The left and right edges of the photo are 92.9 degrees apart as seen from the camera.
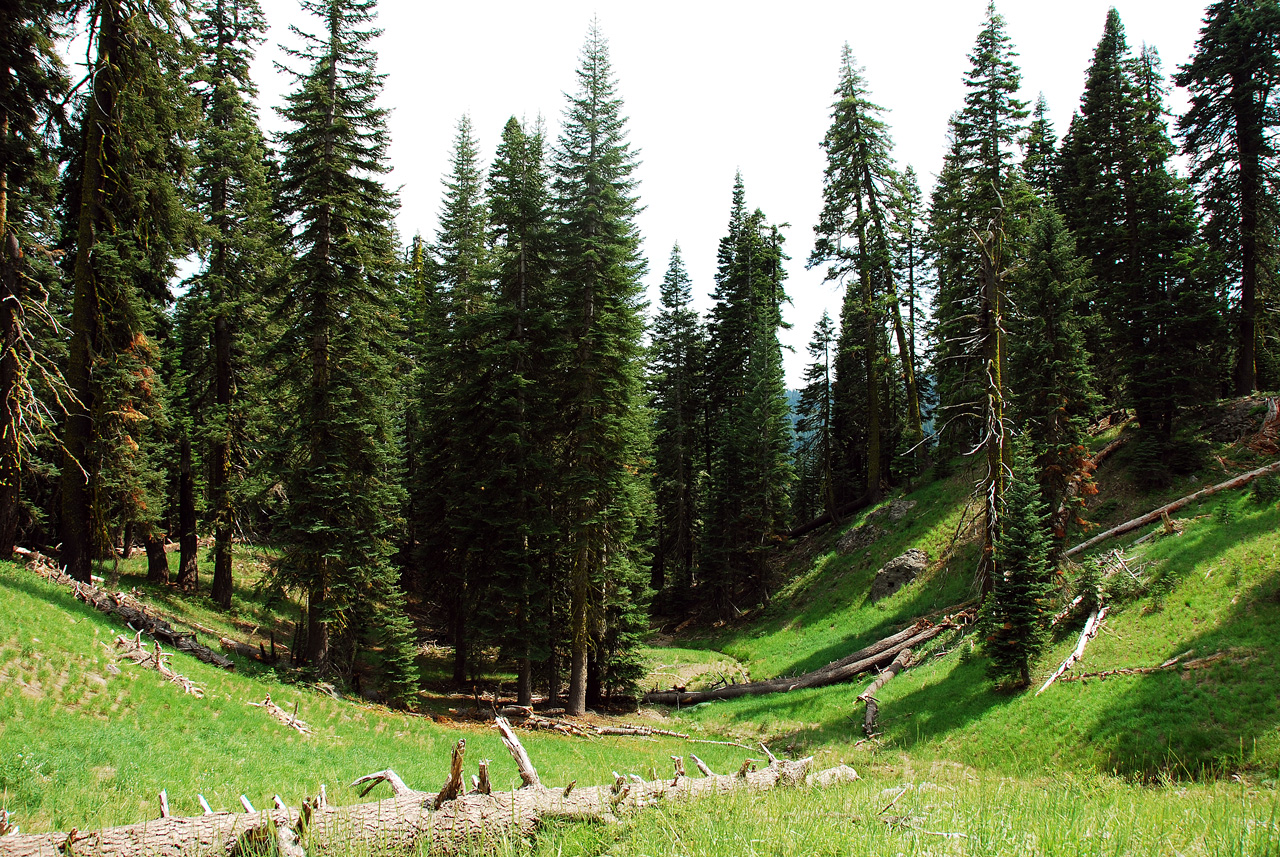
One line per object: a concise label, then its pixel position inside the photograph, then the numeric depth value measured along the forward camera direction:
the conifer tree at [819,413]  36.62
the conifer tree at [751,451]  33.69
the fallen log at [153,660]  11.69
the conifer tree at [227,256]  22.09
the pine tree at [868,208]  30.33
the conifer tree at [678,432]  40.81
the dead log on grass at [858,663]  19.31
